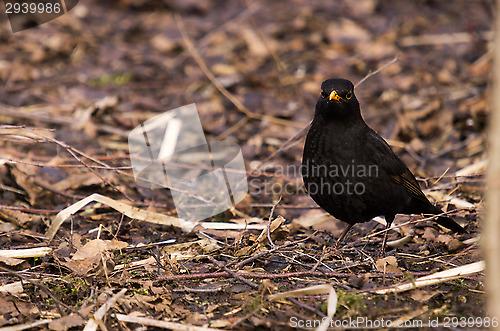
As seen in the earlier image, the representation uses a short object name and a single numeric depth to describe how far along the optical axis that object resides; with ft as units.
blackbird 28.17
